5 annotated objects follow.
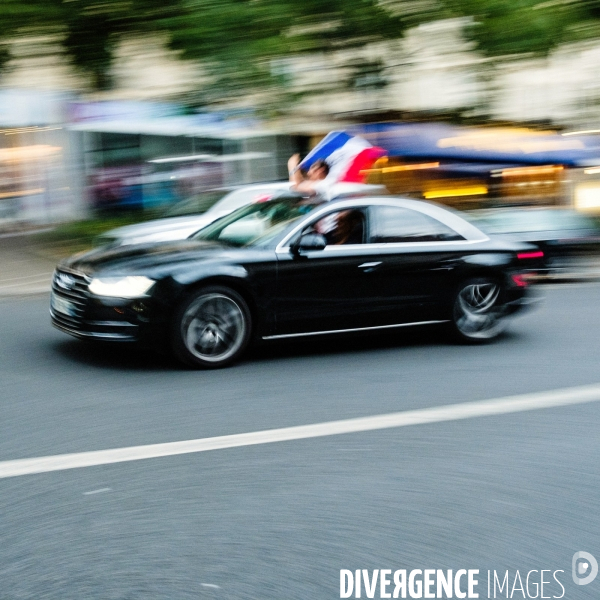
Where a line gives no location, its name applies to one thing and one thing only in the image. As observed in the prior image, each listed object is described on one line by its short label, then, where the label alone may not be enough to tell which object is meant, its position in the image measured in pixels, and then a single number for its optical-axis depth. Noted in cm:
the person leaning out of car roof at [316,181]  908
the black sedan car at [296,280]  721
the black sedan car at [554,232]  1420
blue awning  1841
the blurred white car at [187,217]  1309
